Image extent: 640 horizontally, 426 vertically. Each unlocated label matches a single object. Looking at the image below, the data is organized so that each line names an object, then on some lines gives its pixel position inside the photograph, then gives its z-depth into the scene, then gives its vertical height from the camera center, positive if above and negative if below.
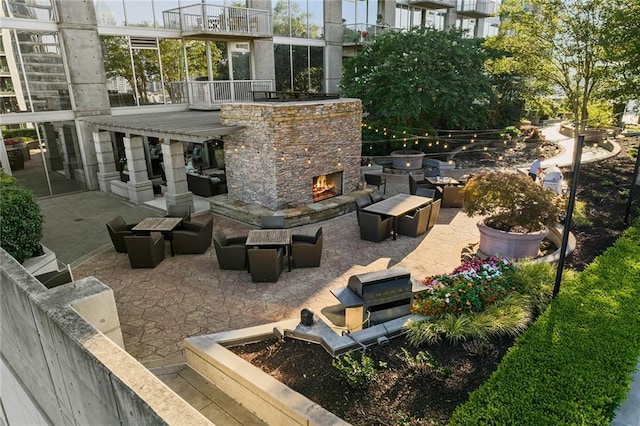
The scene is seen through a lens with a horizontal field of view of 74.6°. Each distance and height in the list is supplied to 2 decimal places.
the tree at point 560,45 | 14.54 +1.23
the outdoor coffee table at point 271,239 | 8.84 -3.24
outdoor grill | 6.31 -3.15
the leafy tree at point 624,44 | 12.39 +0.98
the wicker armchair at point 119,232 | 9.87 -3.37
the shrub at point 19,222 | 7.23 -2.34
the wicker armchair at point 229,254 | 8.87 -3.48
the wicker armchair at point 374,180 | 14.56 -3.32
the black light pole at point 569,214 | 5.25 -1.76
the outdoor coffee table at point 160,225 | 9.90 -3.27
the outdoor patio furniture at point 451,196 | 13.16 -3.48
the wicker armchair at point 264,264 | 8.36 -3.50
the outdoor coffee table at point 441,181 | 13.52 -3.13
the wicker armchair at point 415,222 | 10.76 -3.51
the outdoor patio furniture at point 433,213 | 11.21 -3.42
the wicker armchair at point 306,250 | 8.95 -3.44
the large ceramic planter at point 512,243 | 8.59 -3.24
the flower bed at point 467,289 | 6.27 -3.17
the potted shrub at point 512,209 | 8.45 -2.55
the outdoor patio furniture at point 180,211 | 11.08 -3.24
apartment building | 14.30 +0.77
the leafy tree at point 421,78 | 17.61 +0.11
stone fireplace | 11.73 -1.84
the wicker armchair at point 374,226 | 10.48 -3.52
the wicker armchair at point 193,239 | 9.81 -3.53
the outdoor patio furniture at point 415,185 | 13.36 -3.23
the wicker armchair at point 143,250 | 9.02 -3.48
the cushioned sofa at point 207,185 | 14.71 -3.44
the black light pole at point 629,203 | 10.07 -2.85
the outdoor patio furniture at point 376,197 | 12.07 -3.22
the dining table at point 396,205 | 10.71 -3.17
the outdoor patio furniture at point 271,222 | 10.35 -3.30
